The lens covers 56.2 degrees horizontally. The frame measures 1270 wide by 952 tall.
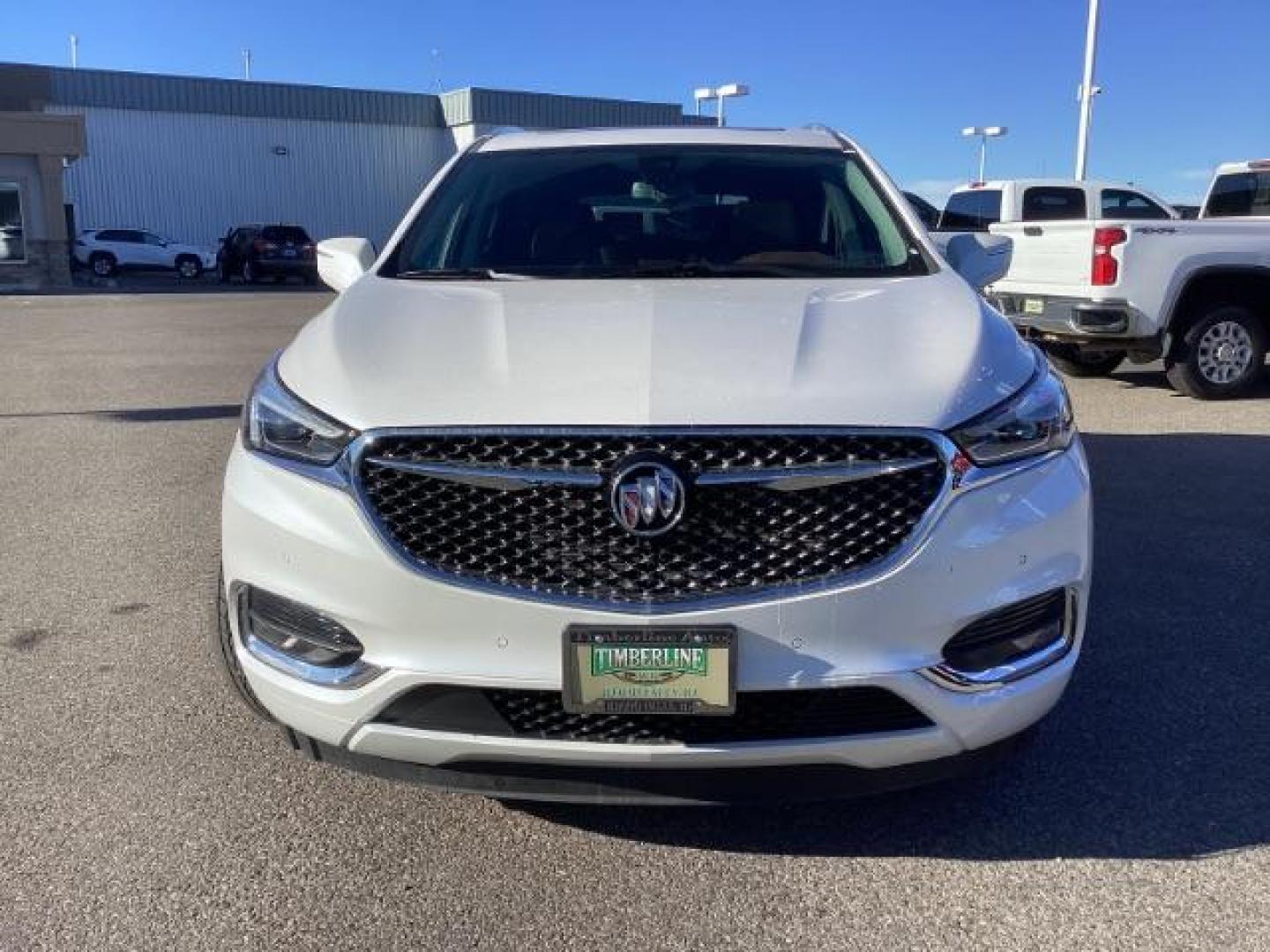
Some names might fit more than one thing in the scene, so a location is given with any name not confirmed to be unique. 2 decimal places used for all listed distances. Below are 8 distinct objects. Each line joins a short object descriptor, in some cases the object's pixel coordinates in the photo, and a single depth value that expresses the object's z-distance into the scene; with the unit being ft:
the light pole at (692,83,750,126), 115.55
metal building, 135.33
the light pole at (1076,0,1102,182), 80.38
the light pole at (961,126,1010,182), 140.05
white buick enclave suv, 8.13
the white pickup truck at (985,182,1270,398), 30.53
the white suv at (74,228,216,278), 115.14
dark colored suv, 110.01
